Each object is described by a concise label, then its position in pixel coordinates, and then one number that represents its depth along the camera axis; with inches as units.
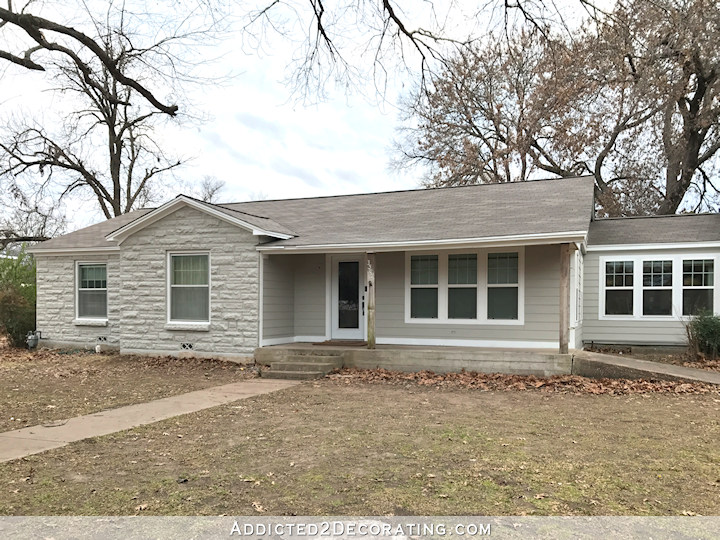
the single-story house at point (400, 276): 454.6
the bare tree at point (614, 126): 792.9
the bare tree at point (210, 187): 1704.0
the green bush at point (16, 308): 619.5
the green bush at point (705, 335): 459.5
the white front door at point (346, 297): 521.3
